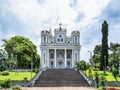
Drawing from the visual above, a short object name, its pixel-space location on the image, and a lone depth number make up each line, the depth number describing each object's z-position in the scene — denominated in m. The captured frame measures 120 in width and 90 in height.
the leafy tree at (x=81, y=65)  22.30
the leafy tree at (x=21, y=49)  26.73
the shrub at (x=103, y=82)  14.90
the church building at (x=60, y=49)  29.62
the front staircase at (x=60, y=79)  16.67
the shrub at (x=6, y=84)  13.14
